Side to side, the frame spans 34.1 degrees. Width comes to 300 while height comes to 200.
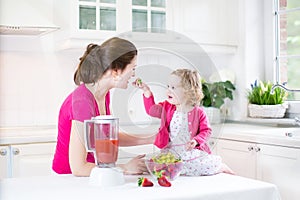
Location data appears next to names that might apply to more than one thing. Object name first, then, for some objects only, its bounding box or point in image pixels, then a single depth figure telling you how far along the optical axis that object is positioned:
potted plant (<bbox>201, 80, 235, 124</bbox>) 1.71
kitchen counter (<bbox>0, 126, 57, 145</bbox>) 2.62
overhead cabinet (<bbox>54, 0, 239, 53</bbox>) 2.99
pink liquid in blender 1.57
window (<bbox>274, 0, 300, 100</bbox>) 3.30
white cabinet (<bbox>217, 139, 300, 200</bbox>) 2.48
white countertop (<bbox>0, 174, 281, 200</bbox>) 1.42
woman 1.57
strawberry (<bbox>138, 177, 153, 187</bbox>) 1.53
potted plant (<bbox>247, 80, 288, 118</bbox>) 3.18
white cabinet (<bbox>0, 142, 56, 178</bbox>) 2.62
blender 1.56
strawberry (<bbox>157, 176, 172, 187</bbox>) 1.54
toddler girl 1.65
